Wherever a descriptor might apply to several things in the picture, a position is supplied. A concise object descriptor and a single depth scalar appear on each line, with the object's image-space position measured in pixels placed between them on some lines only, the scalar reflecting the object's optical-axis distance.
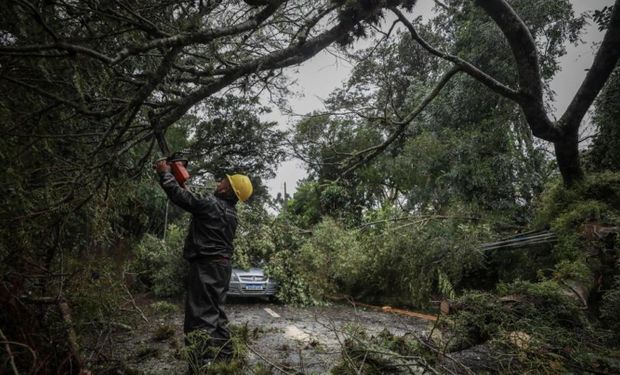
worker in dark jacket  3.55
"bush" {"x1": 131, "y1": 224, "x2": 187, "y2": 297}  8.43
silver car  8.50
